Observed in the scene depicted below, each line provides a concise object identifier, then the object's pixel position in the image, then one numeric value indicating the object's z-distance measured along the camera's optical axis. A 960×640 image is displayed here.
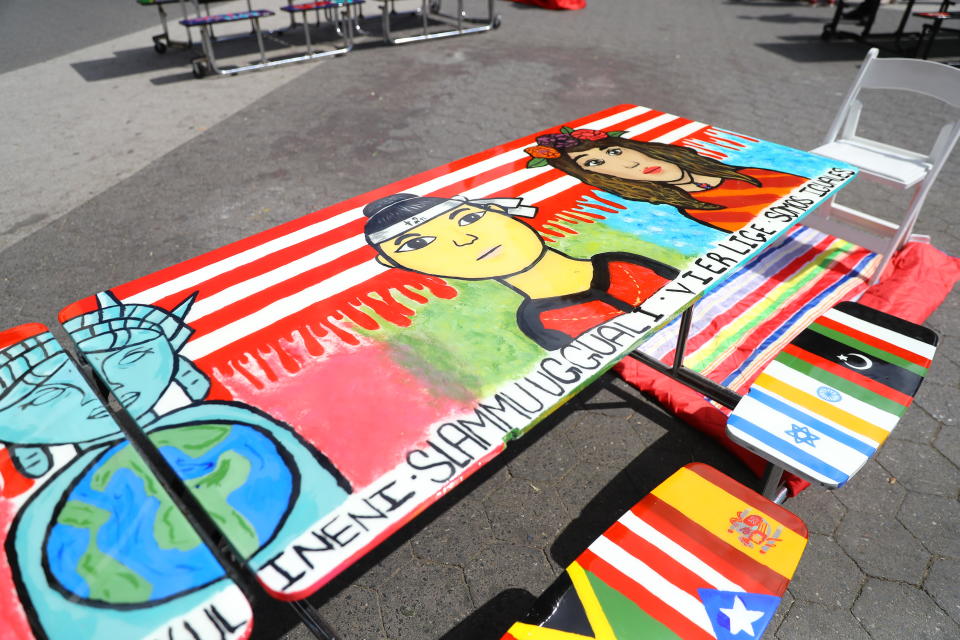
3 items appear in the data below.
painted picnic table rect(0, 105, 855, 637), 1.01
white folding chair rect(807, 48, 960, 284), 2.71
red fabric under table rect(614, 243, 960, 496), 2.23
